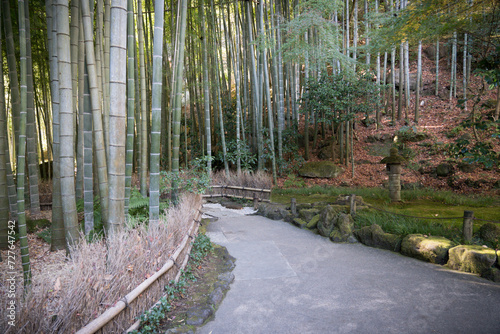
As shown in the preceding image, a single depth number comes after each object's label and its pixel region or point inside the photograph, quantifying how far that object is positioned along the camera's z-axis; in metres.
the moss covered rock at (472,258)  2.81
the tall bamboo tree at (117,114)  2.29
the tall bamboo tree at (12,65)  3.25
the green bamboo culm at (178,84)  3.76
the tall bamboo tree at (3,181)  3.14
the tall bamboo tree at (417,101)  9.43
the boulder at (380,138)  9.79
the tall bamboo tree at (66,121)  2.52
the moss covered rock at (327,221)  4.27
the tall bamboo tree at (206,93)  6.26
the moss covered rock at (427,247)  3.14
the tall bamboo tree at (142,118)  3.66
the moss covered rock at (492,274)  2.71
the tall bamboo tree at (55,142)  3.10
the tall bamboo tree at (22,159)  2.59
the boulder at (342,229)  4.01
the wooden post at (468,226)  3.21
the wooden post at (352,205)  4.50
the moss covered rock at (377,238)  3.55
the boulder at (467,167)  7.21
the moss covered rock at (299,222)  4.76
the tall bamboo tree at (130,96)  3.07
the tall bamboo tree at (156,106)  2.79
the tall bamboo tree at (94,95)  2.61
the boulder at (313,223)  4.60
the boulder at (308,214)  4.87
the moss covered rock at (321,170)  8.46
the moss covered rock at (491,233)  3.08
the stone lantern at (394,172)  5.32
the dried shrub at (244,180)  6.64
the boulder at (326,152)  9.56
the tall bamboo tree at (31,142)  3.73
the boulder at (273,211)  5.36
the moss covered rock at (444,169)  7.39
